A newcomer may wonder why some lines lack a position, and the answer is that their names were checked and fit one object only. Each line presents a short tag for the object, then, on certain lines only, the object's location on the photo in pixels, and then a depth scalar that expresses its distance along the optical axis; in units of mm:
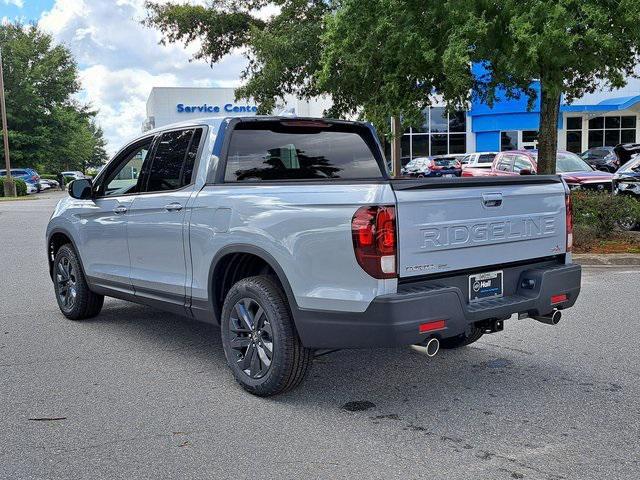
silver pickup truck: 3961
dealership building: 41750
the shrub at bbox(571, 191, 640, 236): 11500
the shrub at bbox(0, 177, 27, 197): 41500
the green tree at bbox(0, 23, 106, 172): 53188
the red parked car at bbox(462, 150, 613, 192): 16078
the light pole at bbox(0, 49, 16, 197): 39969
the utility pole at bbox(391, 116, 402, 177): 15406
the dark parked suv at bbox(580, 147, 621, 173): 27094
